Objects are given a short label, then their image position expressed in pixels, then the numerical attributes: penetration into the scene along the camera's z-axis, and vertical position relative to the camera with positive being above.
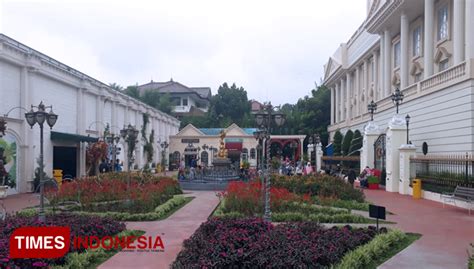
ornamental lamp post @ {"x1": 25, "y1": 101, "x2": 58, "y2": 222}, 10.93 +0.71
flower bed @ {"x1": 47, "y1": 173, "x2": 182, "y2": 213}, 14.24 -1.81
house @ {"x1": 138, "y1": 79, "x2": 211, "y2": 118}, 74.25 +8.50
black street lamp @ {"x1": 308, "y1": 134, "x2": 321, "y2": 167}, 45.62 +0.51
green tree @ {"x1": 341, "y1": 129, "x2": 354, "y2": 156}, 41.53 +0.38
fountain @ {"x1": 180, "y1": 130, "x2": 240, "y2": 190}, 24.42 -1.96
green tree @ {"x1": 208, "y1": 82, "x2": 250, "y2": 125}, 71.69 +6.96
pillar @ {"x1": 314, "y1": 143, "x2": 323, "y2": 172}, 43.41 -1.05
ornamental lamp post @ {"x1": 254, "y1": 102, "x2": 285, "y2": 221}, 11.89 +0.75
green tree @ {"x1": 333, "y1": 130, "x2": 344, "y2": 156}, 46.47 +0.43
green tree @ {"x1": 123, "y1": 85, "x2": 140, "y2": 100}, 68.56 +8.73
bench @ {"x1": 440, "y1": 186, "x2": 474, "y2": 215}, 14.45 -1.74
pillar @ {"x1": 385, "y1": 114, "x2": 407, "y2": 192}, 22.36 -0.16
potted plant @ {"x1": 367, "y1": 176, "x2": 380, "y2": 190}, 24.69 -2.09
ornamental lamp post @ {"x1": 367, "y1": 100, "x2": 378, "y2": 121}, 29.91 +2.80
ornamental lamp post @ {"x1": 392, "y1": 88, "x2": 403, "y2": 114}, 23.36 +2.74
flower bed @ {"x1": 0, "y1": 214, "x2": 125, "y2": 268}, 6.95 -1.83
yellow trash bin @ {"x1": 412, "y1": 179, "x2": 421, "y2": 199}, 19.70 -2.02
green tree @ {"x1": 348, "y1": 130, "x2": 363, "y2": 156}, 38.22 +0.22
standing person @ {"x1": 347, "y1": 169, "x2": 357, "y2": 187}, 23.43 -1.70
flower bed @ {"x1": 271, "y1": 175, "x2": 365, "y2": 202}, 17.03 -1.72
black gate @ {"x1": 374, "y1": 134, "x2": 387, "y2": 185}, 25.54 -0.58
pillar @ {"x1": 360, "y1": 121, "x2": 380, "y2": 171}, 27.94 +0.33
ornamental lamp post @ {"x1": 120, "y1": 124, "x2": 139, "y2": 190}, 18.31 +0.44
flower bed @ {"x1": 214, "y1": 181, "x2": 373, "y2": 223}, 12.39 -2.02
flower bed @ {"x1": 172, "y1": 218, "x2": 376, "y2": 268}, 7.11 -1.82
